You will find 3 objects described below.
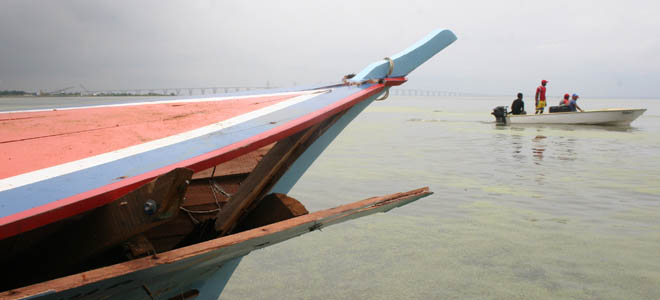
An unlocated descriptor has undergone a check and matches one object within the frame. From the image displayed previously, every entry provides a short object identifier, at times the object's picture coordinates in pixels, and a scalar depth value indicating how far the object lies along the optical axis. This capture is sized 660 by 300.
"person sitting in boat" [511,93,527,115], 17.81
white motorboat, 16.22
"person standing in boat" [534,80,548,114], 16.38
